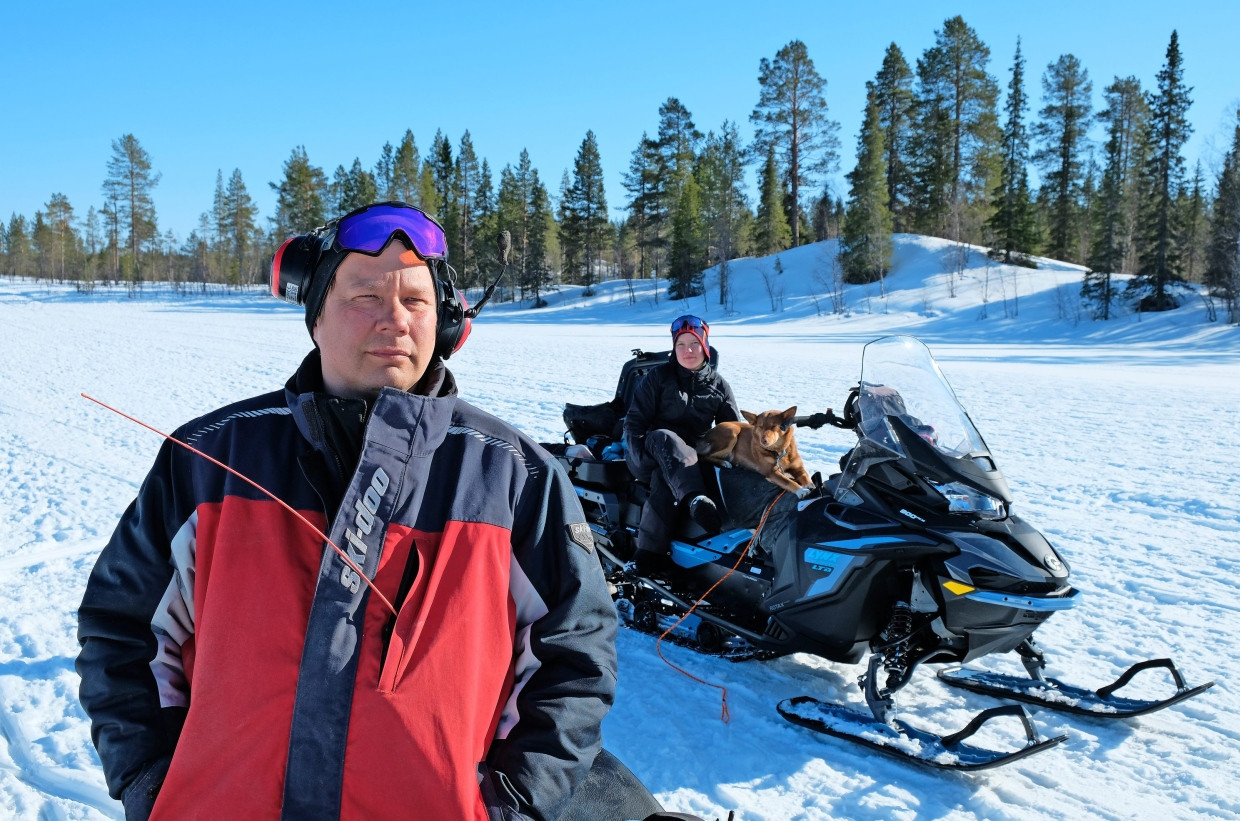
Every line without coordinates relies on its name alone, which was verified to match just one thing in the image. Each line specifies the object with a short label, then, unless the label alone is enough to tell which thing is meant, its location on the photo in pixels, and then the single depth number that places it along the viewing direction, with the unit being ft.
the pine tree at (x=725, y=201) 127.65
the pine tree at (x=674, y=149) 158.92
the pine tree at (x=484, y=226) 171.01
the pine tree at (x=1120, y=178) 90.68
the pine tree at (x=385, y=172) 184.25
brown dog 13.56
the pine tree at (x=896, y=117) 151.94
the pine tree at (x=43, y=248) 254.68
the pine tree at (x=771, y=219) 146.30
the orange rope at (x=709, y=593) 12.78
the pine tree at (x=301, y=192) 181.57
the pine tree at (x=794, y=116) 141.18
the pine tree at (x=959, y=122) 136.26
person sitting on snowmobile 14.52
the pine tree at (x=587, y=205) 167.94
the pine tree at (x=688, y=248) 132.67
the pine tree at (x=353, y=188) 170.19
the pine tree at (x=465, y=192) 183.32
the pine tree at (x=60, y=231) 255.91
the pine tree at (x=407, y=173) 172.55
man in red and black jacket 4.39
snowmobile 9.77
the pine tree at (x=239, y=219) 216.54
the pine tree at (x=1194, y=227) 92.17
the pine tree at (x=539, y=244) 153.74
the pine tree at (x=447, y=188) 185.26
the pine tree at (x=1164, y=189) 87.56
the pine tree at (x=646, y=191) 160.76
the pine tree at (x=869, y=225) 114.93
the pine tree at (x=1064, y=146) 134.00
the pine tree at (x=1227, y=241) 76.69
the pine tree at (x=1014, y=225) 110.42
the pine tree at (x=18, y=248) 270.26
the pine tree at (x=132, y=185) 195.00
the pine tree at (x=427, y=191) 171.83
